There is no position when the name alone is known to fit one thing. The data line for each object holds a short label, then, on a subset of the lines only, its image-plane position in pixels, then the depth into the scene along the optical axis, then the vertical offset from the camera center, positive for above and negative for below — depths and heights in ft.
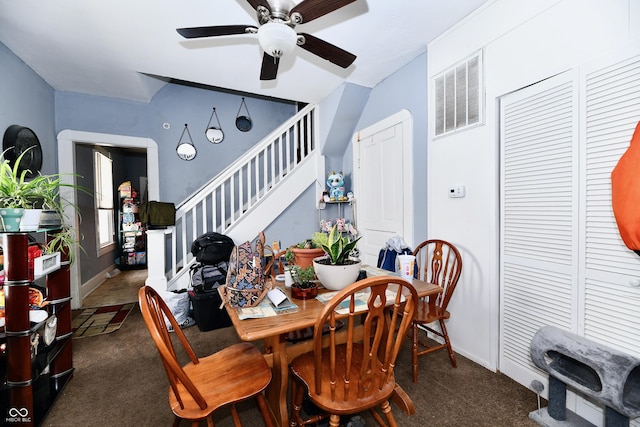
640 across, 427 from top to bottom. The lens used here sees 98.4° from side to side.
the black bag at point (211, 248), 9.65 -1.41
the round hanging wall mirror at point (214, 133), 14.71 +4.08
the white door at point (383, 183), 9.41 +0.96
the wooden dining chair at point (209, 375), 3.31 -2.51
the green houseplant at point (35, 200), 4.76 +0.17
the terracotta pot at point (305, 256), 5.61 -0.97
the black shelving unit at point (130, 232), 18.85 -1.59
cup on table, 5.45 -1.16
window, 15.65 +0.62
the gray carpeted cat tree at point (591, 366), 4.04 -2.66
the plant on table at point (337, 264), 4.83 -1.00
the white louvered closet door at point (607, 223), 4.50 -0.28
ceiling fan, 5.21 +3.76
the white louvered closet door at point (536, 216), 5.29 -0.19
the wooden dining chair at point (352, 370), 3.37 -2.36
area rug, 9.12 -4.04
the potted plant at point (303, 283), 4.77 -1.35
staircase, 9.65 +0.14
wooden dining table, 3.66 -1.62
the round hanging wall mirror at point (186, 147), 13.98 +3.14
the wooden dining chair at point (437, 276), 6.46 -1.90
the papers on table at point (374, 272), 6.07 -1.45
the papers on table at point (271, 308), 4.09 -1.56
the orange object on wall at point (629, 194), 3.84 +0.18
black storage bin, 8.87 -3.29
